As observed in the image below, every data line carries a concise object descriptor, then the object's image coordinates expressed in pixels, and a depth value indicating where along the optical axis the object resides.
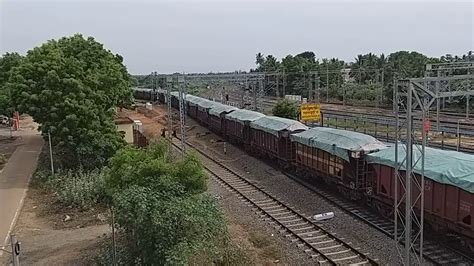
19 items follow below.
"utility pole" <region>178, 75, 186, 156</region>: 30.45
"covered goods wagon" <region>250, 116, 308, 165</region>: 26.41
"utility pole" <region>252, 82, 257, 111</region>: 52.44
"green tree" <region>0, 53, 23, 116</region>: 42.28
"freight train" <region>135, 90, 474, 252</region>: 13.80
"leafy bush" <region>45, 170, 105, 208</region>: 22.23
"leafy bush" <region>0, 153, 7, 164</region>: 32.03
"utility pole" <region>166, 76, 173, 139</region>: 36.22
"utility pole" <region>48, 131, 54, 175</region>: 26.75
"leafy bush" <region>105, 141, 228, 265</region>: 11.98
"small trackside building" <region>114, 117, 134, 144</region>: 36.74
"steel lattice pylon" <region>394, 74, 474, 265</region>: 11.39
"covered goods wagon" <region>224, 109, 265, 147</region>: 33.53
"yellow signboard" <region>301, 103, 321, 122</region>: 35.66
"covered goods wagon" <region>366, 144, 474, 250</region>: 13.37
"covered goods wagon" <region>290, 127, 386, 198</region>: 19.00
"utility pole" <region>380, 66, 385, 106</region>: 55.90
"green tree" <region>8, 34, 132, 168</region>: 25.50
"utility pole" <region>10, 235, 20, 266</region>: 10.37
